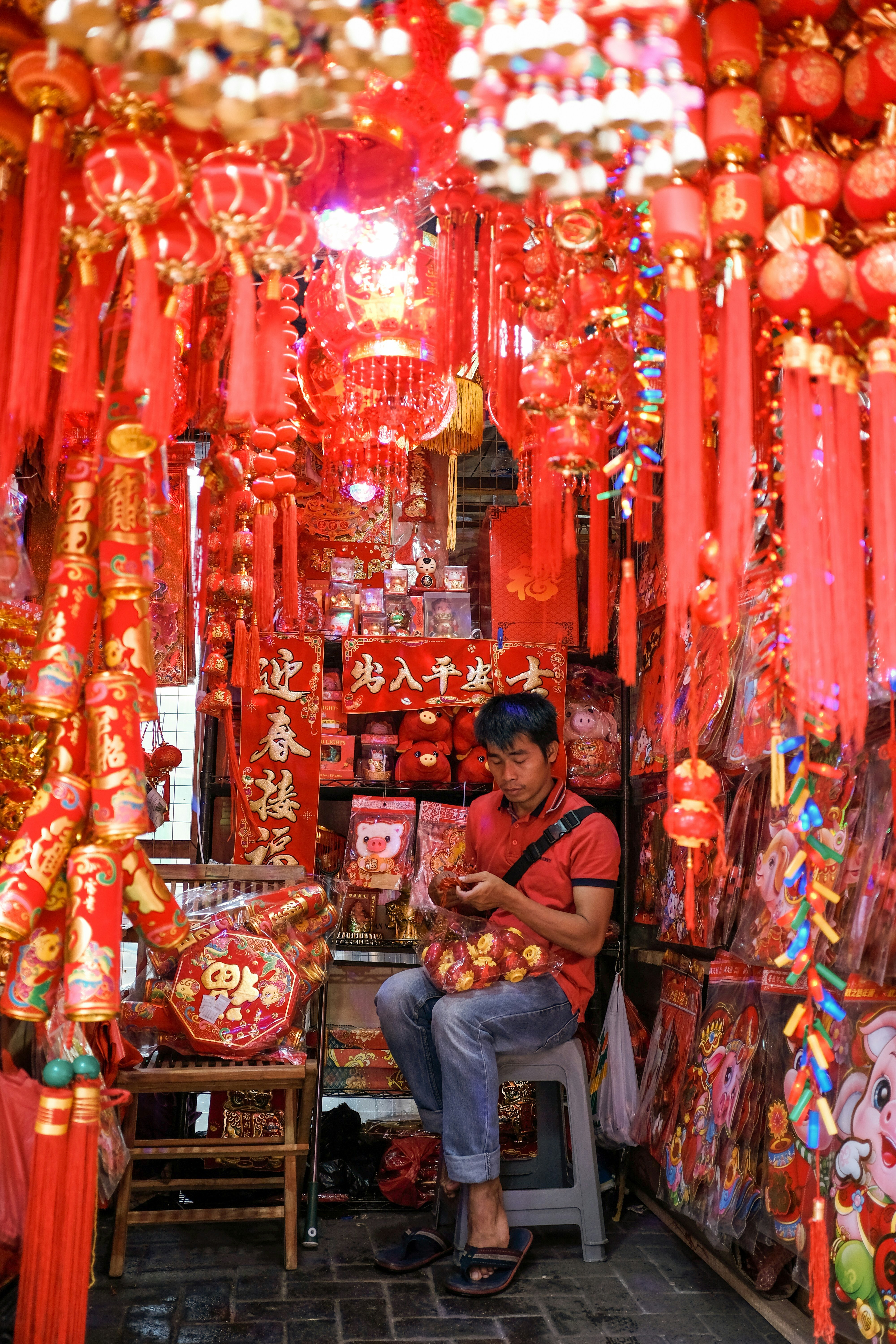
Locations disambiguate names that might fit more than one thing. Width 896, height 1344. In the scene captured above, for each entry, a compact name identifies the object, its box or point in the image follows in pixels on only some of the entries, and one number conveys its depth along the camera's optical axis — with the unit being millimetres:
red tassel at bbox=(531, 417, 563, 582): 1662
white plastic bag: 3219
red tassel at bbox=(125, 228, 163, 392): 1171
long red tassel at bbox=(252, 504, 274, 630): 2406
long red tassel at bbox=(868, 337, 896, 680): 1242
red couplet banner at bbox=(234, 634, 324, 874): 3752
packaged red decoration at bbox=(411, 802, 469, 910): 3680
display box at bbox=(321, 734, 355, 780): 3926
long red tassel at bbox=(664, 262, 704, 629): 1201
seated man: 2672
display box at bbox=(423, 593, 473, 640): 4121
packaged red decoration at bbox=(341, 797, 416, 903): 3807
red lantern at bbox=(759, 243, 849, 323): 1247
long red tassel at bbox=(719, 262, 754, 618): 1213
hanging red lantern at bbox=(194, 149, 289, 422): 1161
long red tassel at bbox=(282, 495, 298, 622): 2650
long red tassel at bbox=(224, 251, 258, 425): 1147
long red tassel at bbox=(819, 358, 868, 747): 1271
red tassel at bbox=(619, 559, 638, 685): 1556
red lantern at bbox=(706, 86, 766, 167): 1261
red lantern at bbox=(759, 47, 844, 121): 1305
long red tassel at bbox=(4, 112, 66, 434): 1216
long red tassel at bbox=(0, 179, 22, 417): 1312
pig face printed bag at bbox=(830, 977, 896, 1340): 1843
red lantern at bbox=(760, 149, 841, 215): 1276
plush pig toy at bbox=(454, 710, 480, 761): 3979
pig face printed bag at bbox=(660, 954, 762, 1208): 2635
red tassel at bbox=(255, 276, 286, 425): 1235
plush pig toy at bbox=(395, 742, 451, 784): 3930
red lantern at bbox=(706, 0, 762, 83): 1278
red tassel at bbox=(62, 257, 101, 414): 1255
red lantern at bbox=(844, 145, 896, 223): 1261
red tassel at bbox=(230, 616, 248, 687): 3096
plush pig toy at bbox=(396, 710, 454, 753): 3951
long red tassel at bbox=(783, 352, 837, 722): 1238
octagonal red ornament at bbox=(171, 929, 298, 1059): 2656
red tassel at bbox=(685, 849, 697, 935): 1481
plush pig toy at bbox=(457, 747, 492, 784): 3938
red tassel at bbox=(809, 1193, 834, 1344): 1455
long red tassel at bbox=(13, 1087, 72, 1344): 1286
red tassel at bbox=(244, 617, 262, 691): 3289
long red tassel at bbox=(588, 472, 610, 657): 1721
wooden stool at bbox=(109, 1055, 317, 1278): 2633
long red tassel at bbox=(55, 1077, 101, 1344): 1301
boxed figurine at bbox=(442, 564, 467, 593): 4211
